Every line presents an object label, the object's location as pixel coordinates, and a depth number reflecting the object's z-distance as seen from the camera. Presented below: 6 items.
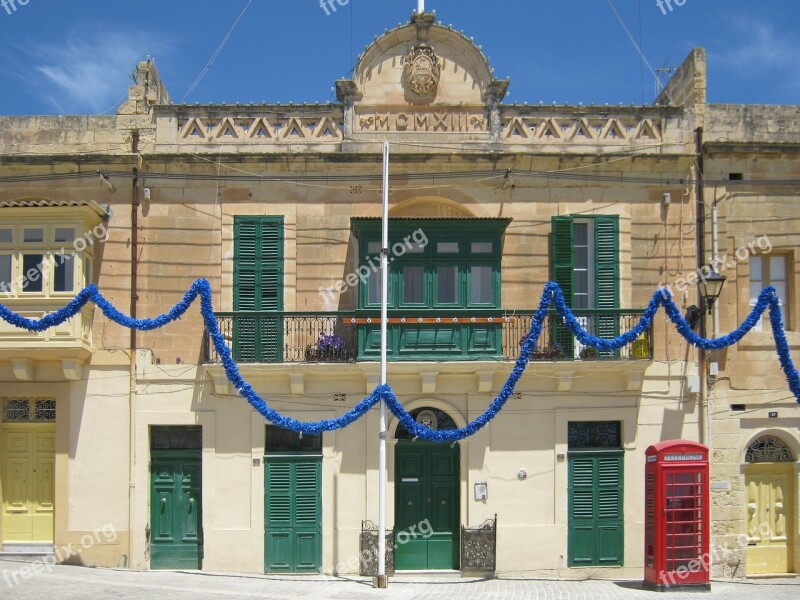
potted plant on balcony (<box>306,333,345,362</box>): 17.50
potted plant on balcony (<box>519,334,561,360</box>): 17.72
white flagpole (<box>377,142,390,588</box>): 15.96
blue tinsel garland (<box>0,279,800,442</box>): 16.14
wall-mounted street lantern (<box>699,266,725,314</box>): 17.05
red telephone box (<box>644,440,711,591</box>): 15.35
